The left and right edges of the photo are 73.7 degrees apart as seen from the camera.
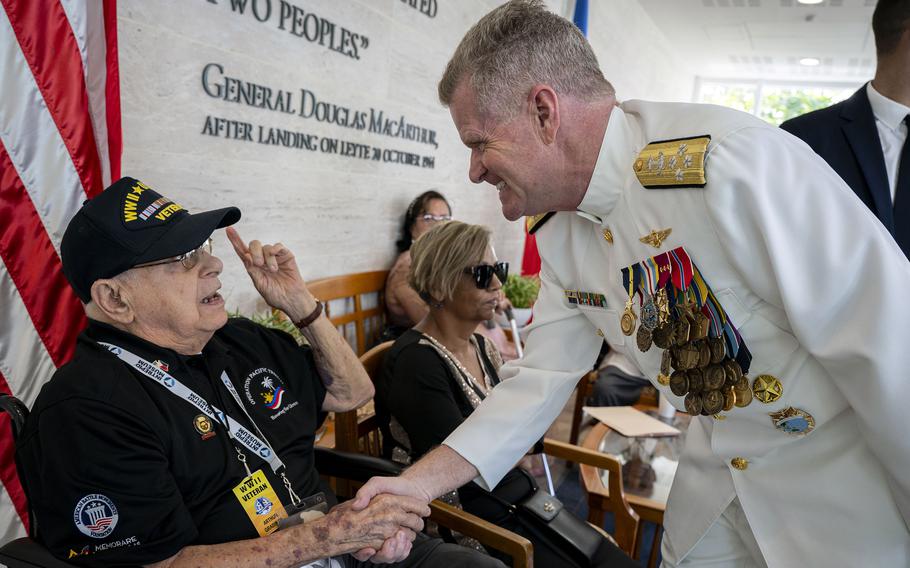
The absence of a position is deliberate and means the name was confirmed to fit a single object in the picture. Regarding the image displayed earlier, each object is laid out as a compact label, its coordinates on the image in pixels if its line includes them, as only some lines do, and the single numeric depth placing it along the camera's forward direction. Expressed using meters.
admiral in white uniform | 0.84
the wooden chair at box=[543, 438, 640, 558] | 2.05
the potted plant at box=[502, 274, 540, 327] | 4.21
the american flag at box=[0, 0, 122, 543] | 1.54
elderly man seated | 1.16
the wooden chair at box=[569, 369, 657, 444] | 3.29
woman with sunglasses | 1.86
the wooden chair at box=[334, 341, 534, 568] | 1.51
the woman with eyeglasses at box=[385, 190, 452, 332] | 3.56
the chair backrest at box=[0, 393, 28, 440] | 1.20
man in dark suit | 1.77
